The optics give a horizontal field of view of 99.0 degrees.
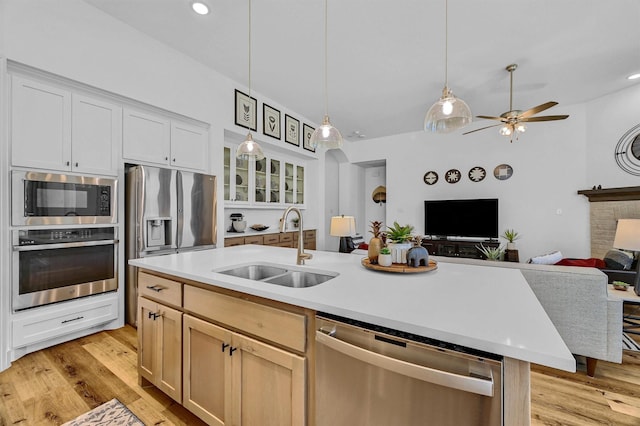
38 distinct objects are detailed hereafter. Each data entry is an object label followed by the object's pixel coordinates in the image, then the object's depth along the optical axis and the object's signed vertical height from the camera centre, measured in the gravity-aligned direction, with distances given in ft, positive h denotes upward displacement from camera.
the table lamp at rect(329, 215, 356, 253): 9.56 -0.54
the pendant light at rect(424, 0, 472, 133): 5.57 +2.03
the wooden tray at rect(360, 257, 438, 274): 4.67 -0.99
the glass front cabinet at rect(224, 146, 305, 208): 13.89 +1.71
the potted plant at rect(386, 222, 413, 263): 5.11 -0.59
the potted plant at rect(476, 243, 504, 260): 13.65 -2.17
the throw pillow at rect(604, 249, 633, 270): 9.27 -1.67
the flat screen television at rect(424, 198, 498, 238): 16.94 -0.38
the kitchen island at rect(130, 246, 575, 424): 2.28 -1.08
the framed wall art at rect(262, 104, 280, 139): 14.49 +4.90
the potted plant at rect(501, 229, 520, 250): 15.85 -1.46
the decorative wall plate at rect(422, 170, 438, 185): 19.34 +2.46
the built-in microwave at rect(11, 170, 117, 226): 7.12 +0.30
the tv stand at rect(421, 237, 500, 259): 16.62 -2.23
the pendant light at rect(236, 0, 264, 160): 7.54 +1.70
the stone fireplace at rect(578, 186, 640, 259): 12.85 +0.09
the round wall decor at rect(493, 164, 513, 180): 16.98 +2.56
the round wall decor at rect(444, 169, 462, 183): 18.61 +2.48
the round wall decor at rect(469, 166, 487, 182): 17.78 +2.52
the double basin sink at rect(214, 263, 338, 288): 5.29 -1.31
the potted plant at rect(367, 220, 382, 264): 5.21 -0.66
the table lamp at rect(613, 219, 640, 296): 7.93 -0.67
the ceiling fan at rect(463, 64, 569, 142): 11.16 +3.96
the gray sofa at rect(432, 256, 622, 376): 6.25 -2.25
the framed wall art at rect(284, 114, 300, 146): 16.14 +4.91
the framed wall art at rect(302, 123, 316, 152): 17.67 +5.00
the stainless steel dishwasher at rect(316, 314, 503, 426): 2.37 -1.67
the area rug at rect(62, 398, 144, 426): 5.08 -3.95
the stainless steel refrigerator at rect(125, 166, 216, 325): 8.95 -0.15
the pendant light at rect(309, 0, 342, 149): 6.92 +1.90
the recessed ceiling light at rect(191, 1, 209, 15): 8.01 +6.05
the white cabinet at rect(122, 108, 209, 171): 9.39 +2.62
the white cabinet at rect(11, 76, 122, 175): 7.20 +2.33
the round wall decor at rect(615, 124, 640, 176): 12.98 +3.00
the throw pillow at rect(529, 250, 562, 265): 9.34 -1.63
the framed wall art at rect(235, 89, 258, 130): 13.02 +4.93
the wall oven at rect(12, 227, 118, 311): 7.14 -1.57
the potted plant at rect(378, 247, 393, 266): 4.91 -0.84
